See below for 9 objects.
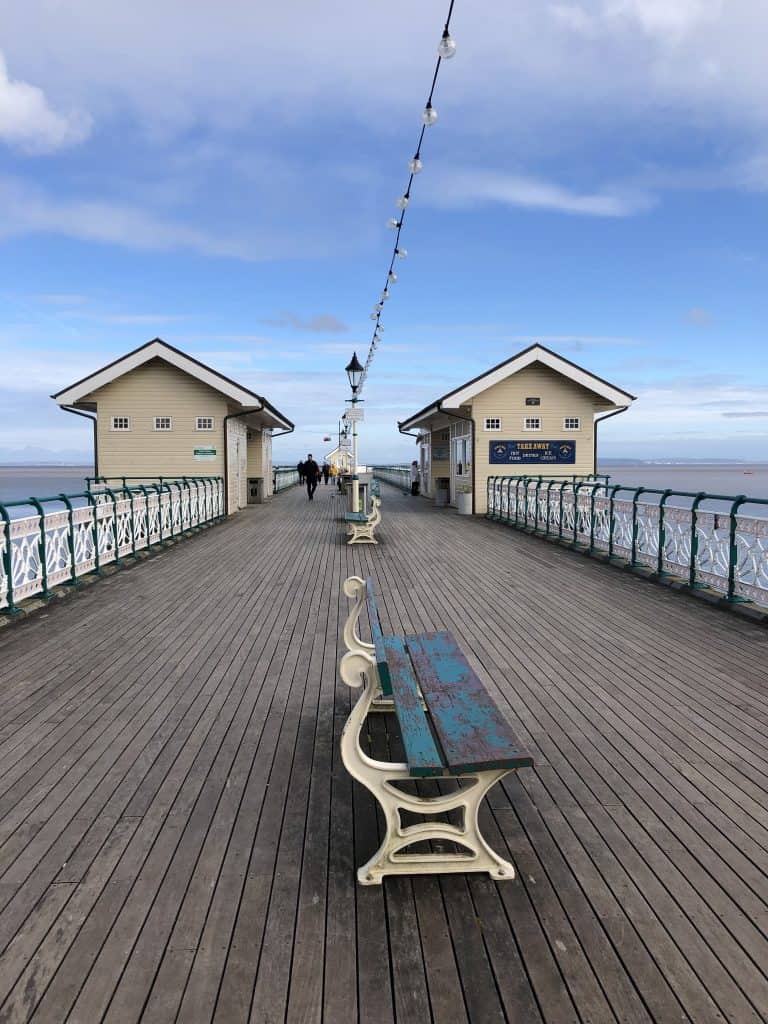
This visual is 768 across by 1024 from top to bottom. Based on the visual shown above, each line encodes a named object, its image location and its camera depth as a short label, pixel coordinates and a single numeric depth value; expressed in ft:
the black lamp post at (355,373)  53.16
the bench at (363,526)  41.91
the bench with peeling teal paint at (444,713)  8.05
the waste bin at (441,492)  79.56
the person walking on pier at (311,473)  91.63
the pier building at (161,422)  62.80
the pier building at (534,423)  65.05
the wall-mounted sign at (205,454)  63.60
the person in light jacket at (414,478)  105.04
